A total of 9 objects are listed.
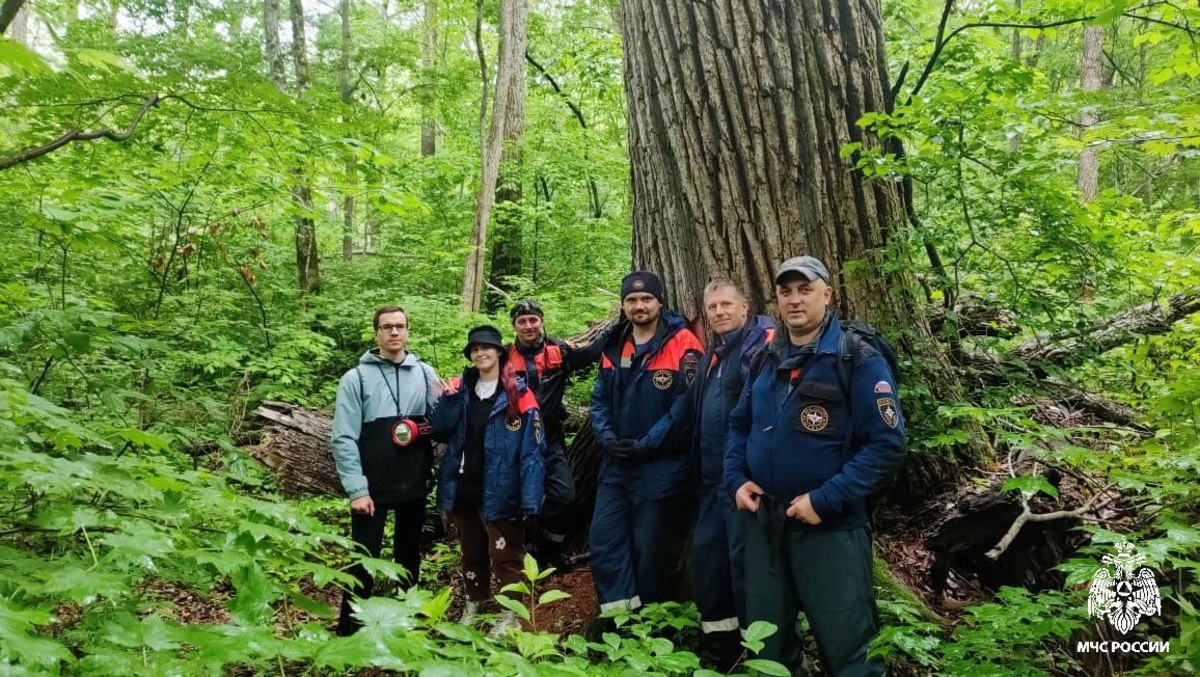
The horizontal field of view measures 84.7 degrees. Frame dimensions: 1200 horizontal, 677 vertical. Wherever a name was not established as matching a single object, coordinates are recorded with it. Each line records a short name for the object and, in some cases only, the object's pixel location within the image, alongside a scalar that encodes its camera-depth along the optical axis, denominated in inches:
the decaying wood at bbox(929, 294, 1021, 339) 158.7
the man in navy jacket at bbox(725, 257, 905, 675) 99.6
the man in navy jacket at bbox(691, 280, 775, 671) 121.8
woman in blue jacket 150.7
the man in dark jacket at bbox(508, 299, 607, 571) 156.2
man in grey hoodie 152.4
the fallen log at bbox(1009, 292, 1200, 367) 159.9
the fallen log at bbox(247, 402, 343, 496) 200.7
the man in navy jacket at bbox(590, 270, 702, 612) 135.6
